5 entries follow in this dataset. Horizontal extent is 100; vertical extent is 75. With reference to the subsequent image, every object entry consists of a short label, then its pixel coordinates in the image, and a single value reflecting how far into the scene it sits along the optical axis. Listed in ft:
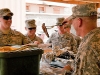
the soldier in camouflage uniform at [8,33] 7.88
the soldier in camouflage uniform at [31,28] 10.43
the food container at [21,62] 4.13
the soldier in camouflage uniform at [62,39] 9.75
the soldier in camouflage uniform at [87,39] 3.80
